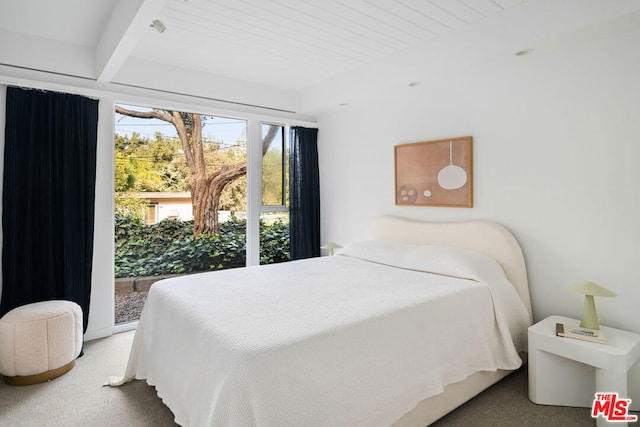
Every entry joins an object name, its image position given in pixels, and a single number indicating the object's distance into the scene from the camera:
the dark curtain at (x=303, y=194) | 4.30
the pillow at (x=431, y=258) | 2.52
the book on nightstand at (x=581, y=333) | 2.00
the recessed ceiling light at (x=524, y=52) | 2.47
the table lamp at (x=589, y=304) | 2.07
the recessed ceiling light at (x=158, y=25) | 2.27
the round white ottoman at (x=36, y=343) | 2.37
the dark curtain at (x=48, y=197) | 2.73
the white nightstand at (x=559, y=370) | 2.06
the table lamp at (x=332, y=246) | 3.87
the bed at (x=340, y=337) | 1.41
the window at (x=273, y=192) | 4.25
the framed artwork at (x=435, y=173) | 3.05
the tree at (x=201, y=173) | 4.28
